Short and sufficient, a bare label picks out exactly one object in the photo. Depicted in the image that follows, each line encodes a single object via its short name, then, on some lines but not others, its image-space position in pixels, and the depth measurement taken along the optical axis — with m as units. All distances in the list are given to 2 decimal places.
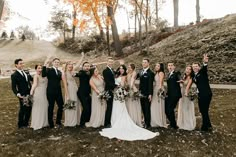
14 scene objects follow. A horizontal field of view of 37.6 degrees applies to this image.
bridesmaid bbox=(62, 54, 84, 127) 11.49
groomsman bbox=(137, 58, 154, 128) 11.18
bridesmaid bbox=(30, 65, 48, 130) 11.37
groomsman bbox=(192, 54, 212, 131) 10.71
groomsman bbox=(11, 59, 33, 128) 11.19
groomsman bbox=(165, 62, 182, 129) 11.07
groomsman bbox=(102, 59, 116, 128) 11.32
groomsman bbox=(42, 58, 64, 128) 11.18
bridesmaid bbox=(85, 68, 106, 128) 11.48
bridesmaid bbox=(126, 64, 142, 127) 11.48
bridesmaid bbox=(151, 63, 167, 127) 11.26
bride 10.41
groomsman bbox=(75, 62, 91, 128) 11.36
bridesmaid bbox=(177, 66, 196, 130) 11.15
